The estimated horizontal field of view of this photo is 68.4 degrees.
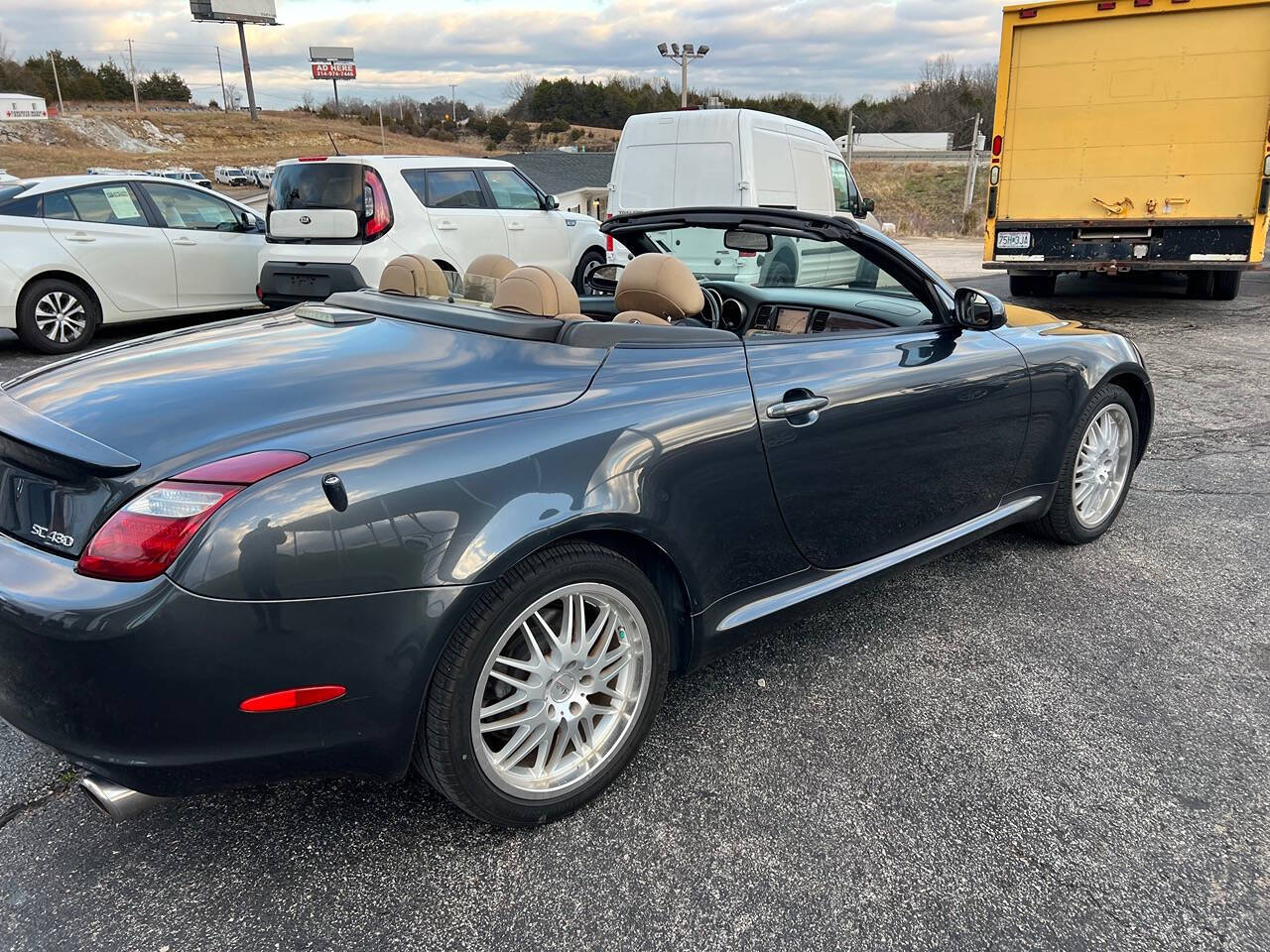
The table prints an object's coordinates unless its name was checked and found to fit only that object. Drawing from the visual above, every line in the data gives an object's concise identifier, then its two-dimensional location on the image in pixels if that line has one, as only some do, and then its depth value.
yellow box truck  8.91
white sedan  7.96
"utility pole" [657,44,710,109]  36.25
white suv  8.23
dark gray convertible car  1.79
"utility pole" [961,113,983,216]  35.74
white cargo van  8.43
